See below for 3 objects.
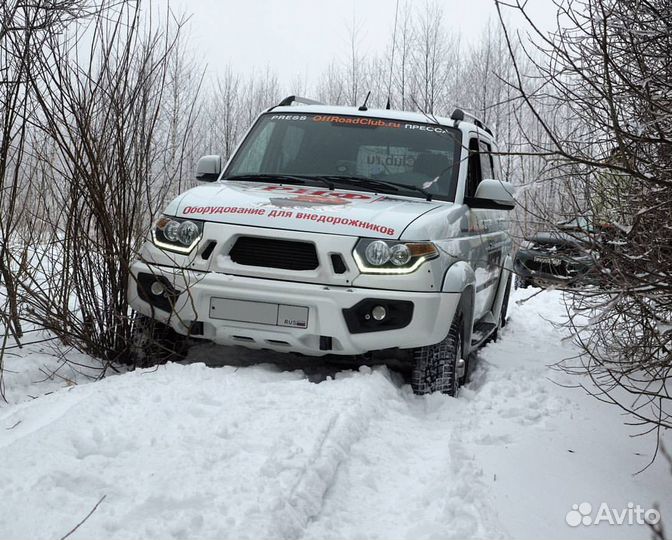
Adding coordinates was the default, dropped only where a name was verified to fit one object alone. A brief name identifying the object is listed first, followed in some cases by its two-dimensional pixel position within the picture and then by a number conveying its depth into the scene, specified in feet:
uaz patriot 13.85
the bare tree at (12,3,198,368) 14.78
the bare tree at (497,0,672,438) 9.27
